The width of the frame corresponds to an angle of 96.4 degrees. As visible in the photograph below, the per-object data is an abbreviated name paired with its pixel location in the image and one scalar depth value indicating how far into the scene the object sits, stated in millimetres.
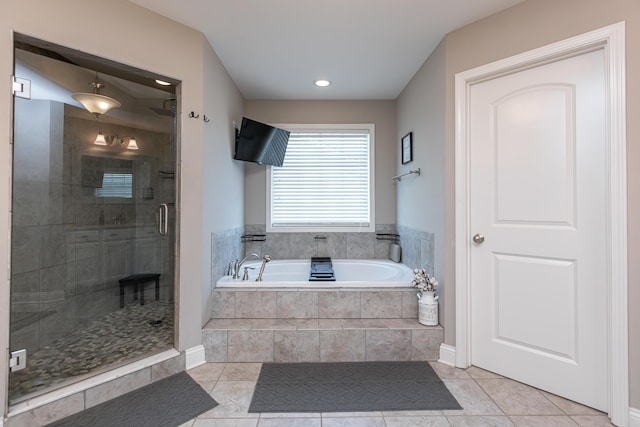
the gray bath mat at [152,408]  1500
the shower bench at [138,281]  2225
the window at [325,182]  3438
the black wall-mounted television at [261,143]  2822
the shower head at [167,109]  2055
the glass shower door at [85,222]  1588
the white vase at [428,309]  2164
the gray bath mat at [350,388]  1642
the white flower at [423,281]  2186
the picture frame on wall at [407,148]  2830
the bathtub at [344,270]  2948
